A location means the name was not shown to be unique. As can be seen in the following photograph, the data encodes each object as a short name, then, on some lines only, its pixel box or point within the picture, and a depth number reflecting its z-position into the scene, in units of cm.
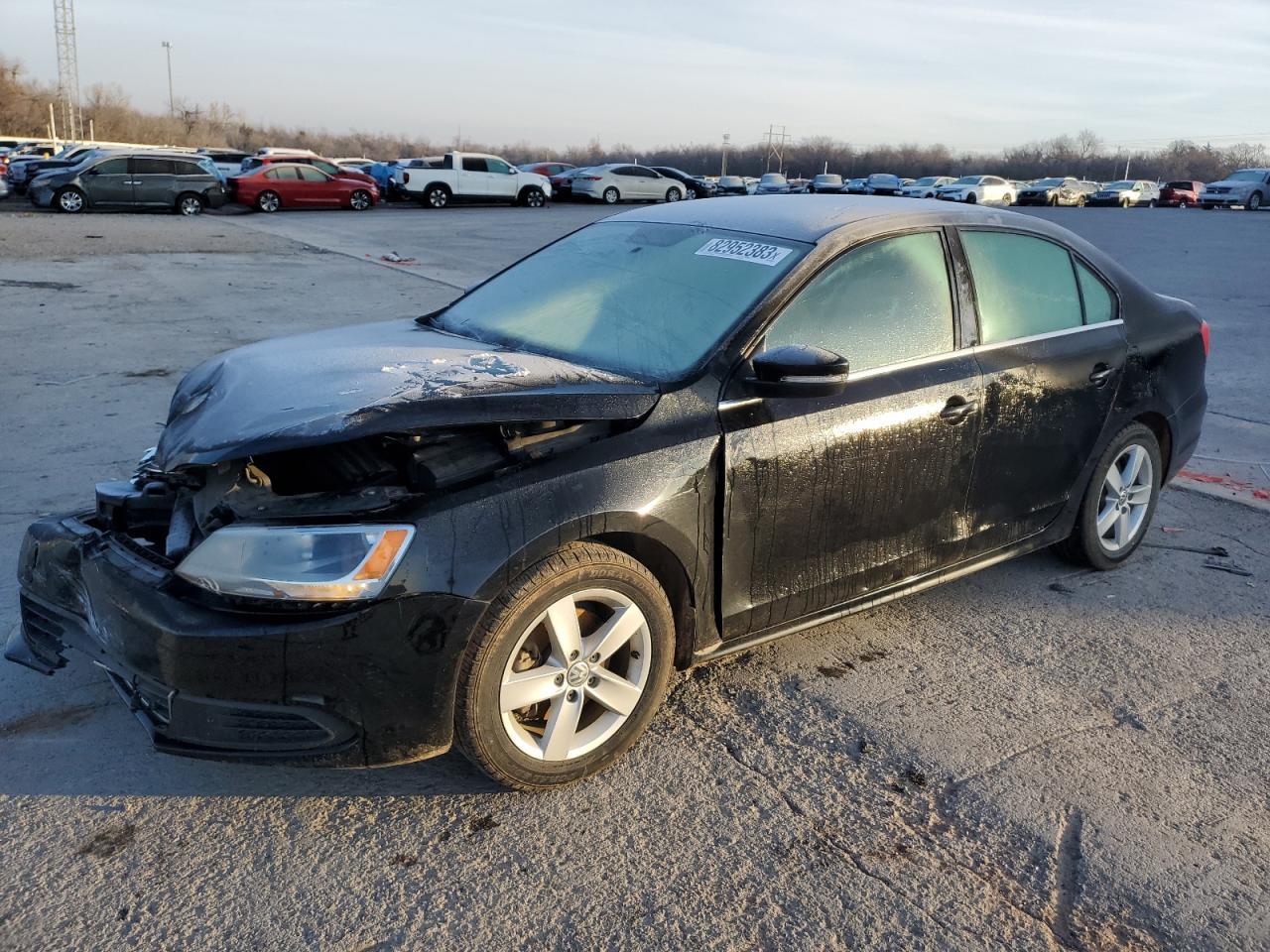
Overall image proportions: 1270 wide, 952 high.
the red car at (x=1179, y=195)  4956
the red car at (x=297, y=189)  2861
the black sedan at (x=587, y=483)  257
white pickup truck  3253
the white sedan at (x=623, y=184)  3591
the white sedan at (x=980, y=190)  4381
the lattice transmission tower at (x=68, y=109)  8250
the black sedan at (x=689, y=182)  3781
